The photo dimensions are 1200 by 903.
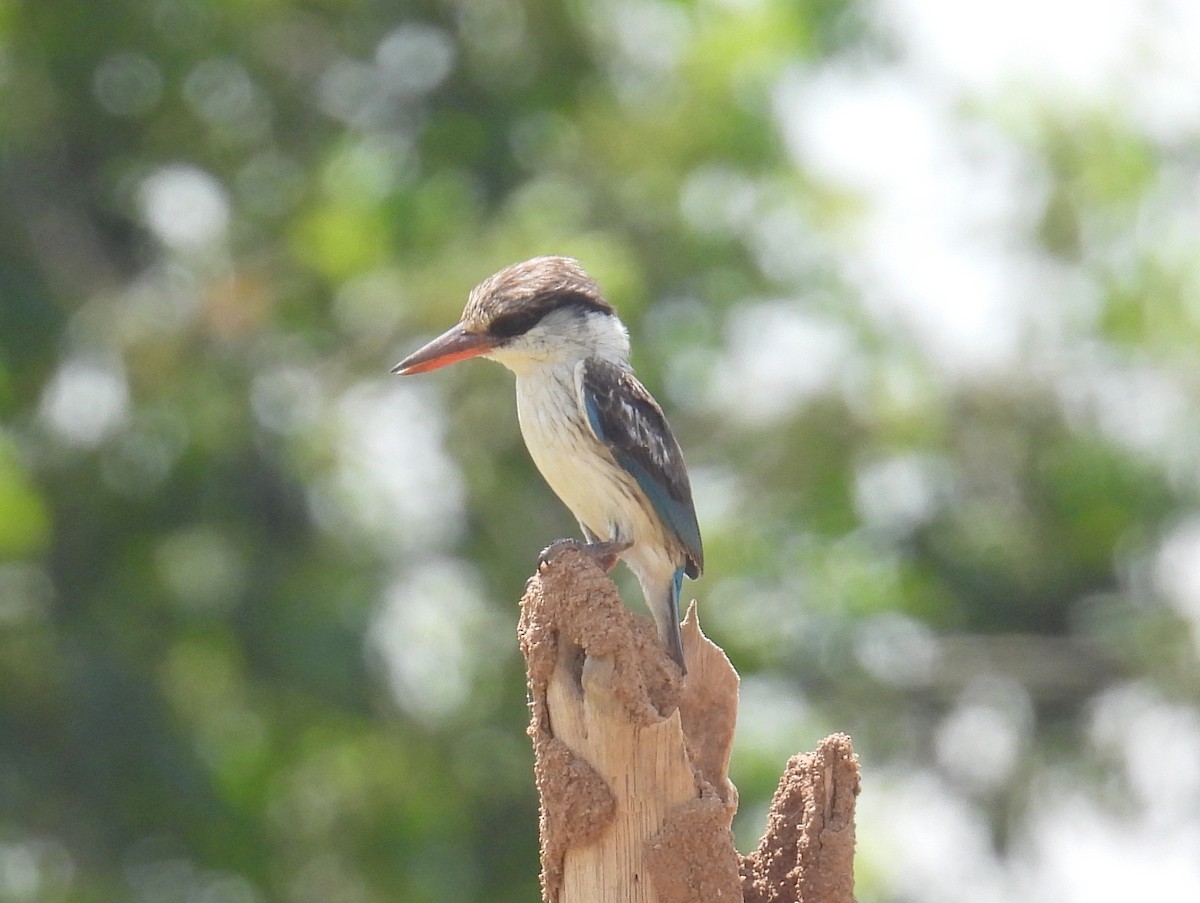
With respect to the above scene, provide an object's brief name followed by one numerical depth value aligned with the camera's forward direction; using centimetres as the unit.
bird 1155
